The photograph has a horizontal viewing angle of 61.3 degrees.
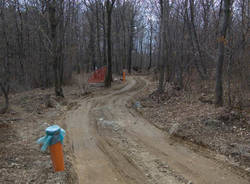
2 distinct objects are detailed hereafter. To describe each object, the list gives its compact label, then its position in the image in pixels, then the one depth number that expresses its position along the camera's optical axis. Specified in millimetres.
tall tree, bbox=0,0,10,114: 10438
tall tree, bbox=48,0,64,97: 12996
